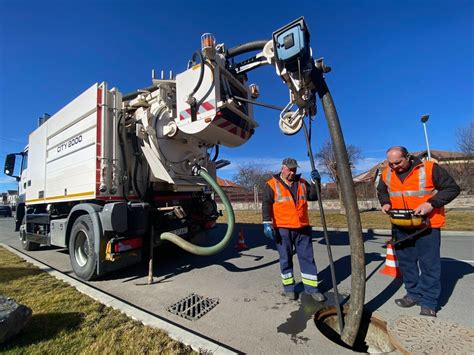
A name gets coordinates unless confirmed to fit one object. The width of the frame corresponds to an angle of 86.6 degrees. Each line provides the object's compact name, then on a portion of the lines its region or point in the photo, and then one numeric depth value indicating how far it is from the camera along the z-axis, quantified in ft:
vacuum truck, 12.42
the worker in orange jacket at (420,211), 8.37
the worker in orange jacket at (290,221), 10.64
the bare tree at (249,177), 165.99
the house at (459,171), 61.26
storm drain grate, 9.44
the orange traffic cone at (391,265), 12.76
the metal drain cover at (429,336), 5.84
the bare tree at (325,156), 74.83
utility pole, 44.72
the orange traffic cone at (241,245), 20.12
